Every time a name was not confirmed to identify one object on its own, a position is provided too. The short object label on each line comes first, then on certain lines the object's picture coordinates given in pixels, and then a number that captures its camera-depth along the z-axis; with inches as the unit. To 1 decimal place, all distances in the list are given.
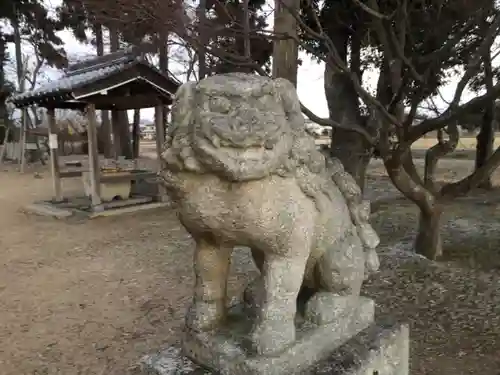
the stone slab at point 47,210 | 263.6
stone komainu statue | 41.9
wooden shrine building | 251.0
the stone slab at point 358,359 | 52.3
